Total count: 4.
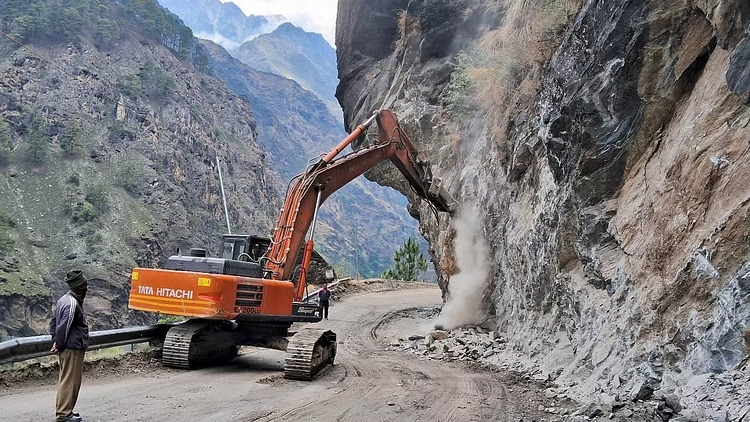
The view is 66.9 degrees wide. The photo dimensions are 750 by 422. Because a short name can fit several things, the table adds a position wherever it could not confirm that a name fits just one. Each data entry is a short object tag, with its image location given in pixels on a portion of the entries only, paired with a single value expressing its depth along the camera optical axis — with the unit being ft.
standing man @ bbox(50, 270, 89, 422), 19.27
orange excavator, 31.94
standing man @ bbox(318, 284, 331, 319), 79.77
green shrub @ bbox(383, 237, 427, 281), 171.53
